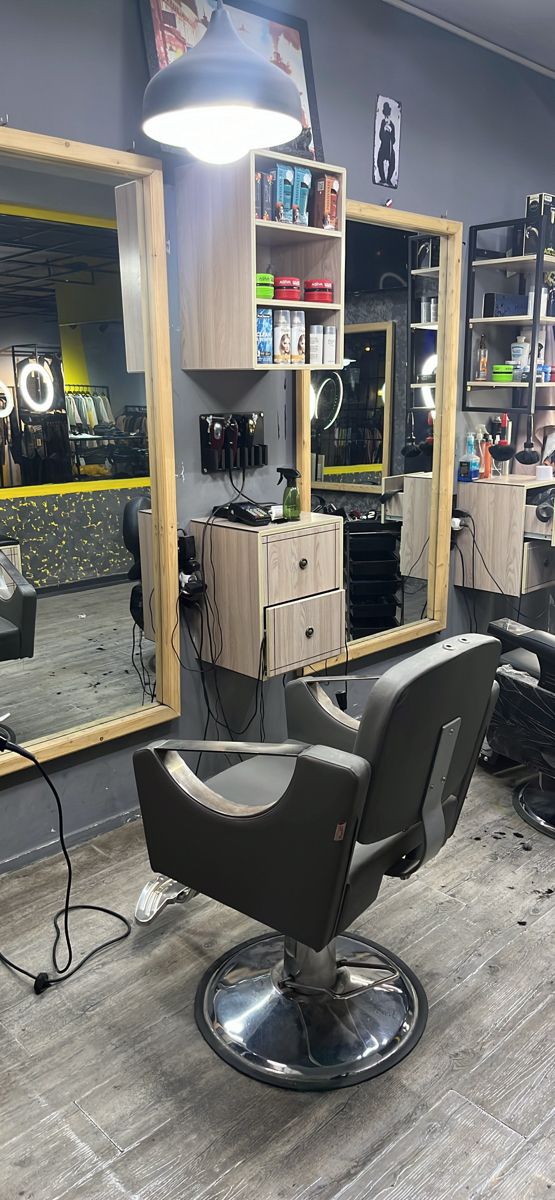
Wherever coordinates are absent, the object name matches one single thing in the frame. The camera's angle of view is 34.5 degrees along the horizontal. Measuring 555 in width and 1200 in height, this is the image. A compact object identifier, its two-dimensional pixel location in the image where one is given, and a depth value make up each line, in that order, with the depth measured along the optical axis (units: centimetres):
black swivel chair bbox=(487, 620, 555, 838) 300
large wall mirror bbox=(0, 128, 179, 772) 259
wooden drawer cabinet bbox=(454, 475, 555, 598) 406
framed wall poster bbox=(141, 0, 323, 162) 268
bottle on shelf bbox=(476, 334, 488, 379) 419
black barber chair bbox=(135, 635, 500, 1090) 171
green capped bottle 310
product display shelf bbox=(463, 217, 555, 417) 396
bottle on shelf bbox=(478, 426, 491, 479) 427
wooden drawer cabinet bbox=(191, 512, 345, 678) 296
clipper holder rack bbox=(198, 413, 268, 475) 308
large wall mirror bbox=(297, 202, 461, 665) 348
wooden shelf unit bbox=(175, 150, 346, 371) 271
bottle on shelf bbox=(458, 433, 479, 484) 420
